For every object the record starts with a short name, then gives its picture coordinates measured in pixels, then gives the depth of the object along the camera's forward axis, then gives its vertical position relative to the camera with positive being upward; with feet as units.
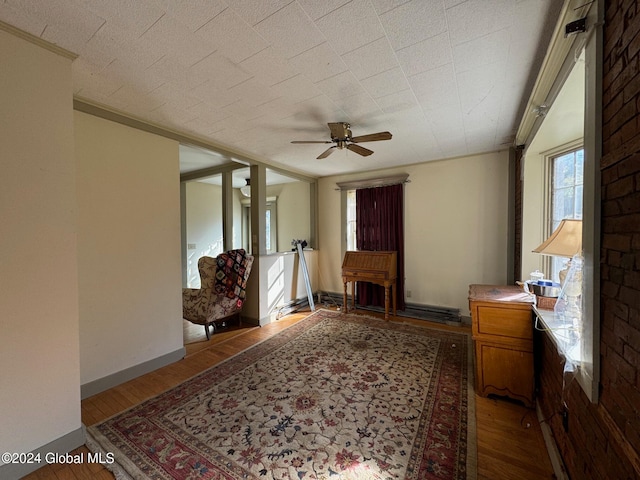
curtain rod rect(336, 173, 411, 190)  13.52 +2.99
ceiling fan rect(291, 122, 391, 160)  7.68 +3.13
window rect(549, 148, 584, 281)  7.23 +1.38
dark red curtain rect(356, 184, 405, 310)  13.65 +0.47
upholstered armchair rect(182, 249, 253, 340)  10.54 -2.23
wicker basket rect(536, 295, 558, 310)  6.22 -1.71
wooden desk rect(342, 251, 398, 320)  12.78 -1.81
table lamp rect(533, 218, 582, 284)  5.45 -0.16
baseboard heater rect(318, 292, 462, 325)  12.41 -4.07
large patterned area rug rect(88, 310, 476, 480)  4.74 -4.32
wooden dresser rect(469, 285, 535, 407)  6.41 -2.92
